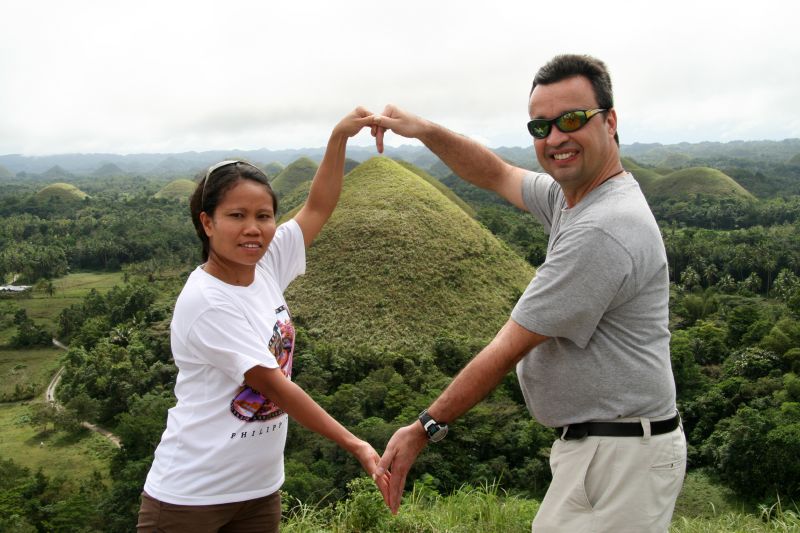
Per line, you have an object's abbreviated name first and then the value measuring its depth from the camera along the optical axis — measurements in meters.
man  1.79
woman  1.86
